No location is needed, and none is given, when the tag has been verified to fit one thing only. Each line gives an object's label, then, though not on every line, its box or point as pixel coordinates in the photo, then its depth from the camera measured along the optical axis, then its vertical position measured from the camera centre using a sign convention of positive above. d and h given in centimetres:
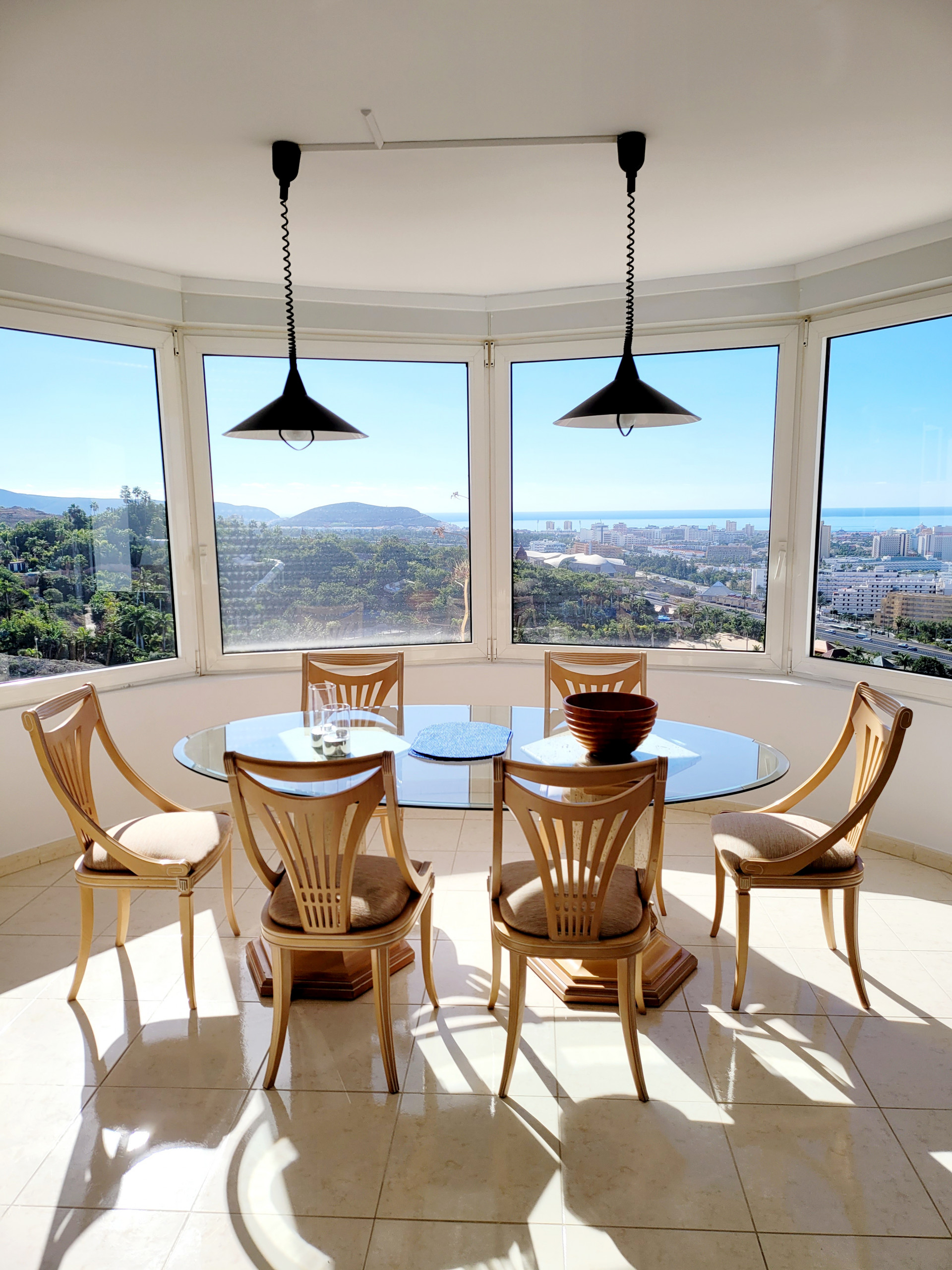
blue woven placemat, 263 -70
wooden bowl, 247 -59
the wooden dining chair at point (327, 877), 203 -92
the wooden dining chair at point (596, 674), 343 -60
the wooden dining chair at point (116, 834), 248 -98
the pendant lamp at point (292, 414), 239 +35
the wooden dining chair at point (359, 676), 353 -62
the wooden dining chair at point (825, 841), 239 -97
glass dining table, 233 -72
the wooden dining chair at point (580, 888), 195 -94
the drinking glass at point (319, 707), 265 -57
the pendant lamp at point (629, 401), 229 +37
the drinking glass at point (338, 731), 262 -64
